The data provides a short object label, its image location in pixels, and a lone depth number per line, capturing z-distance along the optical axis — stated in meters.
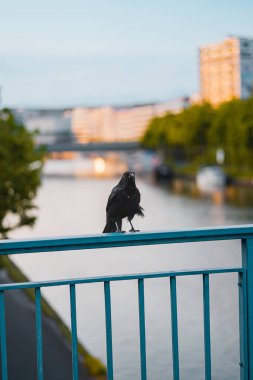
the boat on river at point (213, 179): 62.94
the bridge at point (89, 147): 111.06
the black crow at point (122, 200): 3.69
